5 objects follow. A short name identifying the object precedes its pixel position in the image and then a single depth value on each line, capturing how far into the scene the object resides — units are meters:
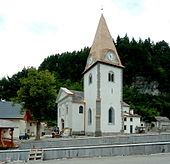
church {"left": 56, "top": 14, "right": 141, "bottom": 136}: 25.63
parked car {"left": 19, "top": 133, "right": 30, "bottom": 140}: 25.67
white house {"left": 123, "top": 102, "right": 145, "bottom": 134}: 38.83
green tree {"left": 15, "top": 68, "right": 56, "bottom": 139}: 21.00
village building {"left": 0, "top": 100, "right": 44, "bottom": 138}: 29.15
